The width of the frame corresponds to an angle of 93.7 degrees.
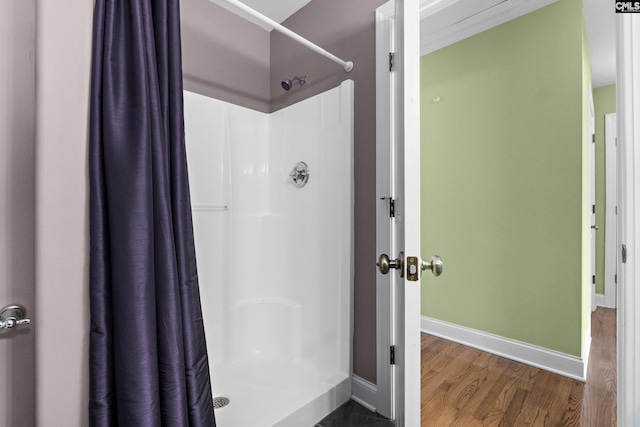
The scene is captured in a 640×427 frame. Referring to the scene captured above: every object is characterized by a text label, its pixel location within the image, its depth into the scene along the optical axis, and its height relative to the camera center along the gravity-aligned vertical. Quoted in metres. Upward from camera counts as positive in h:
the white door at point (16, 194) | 0.79 +0.06
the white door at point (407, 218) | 0.85 -0.01
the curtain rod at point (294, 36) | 1.27 +0.86
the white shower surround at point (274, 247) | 1.65 -0.20
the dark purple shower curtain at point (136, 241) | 0.76 -0.07
